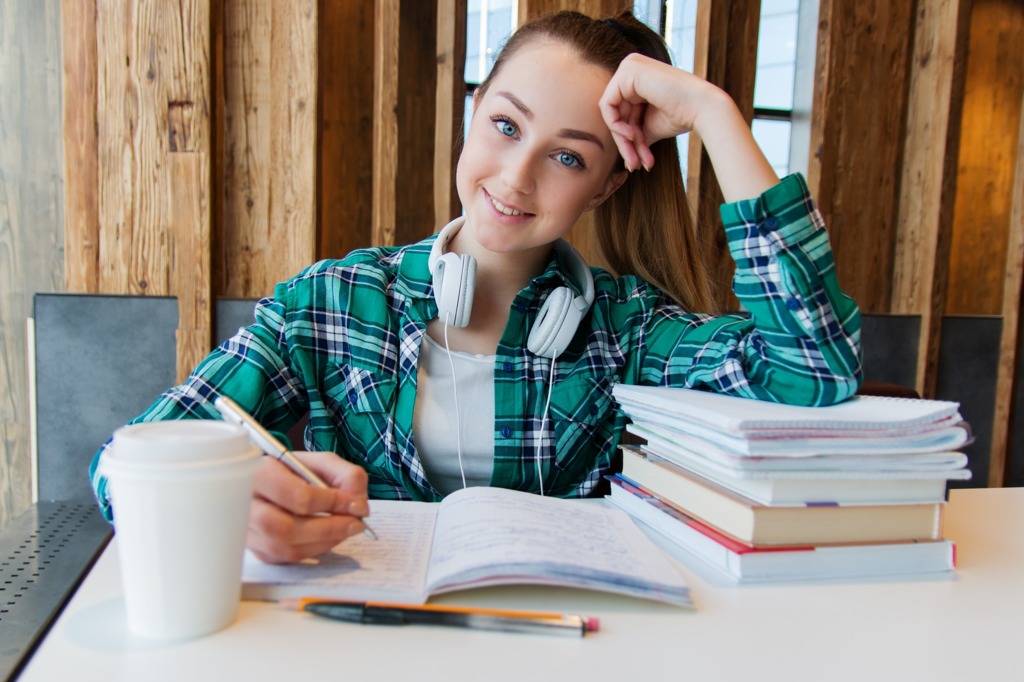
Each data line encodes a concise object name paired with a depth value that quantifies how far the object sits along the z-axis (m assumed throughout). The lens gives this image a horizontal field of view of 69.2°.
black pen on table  0.54
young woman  1.03
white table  0.49
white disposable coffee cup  0.48
